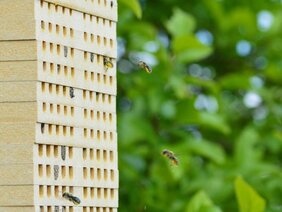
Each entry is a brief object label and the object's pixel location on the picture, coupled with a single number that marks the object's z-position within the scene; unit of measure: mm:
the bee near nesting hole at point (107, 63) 3674
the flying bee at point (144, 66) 4149
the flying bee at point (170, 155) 4680
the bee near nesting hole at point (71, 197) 3459
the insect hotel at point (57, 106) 3378
